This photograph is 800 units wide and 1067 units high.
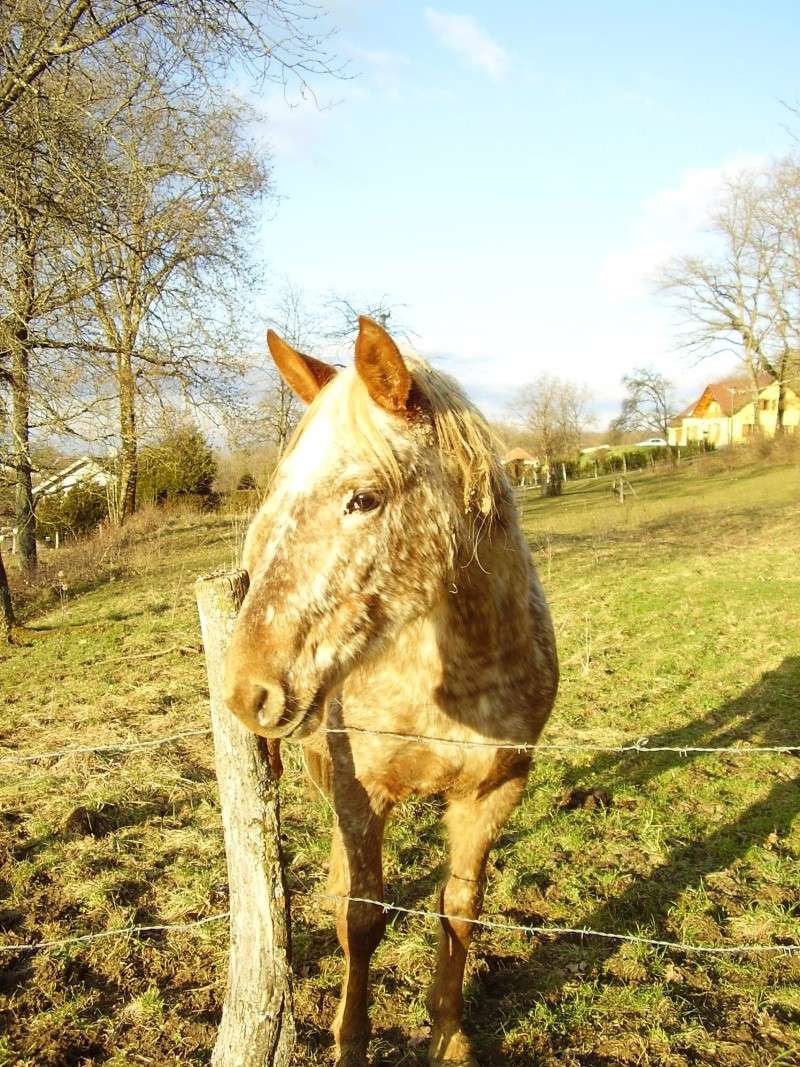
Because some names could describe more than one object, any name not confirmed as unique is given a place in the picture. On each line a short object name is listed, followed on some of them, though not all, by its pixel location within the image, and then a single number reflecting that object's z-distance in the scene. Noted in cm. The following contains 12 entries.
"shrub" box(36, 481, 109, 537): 1888
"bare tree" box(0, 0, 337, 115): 765
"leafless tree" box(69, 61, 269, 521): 836
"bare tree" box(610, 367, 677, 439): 5400
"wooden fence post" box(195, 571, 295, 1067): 194
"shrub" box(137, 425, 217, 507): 2423
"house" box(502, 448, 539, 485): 3246
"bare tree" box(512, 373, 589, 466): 3306
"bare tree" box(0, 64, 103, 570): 739
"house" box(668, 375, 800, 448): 4684
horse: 184
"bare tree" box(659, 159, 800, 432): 2509
